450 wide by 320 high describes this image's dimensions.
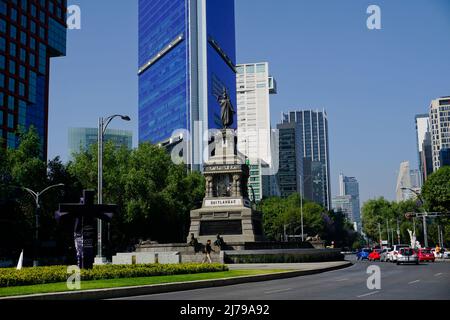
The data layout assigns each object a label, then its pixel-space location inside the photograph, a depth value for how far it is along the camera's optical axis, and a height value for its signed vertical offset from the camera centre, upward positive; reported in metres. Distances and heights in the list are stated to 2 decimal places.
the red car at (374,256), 60.12 -3.88
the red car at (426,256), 52.59 -3.53
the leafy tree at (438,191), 76.50 +3.98
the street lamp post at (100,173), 35.24 +3.56
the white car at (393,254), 51.35 -3.23
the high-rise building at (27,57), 92.00 +30.87
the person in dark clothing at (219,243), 43.01 -1.46
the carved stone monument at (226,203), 46.62 +1.90
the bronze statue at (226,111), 52.81 +11.01
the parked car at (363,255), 64.88 -4.04
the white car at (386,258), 56.23 -3.94
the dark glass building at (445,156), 183.05 +21.40
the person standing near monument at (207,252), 35.97 -1.82
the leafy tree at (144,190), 66.38 +4.72
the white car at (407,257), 43.12 -2.93
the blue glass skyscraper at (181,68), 138.88 +42.92
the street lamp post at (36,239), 43.28 -0.83
